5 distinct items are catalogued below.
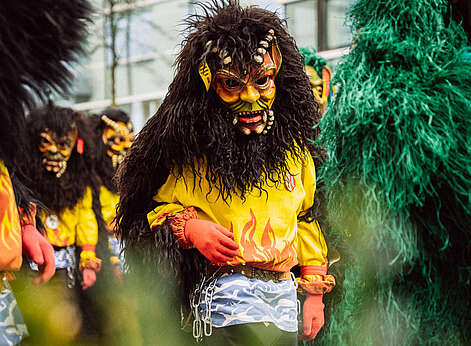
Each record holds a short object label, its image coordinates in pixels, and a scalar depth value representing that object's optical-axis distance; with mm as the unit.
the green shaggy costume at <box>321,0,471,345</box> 2783
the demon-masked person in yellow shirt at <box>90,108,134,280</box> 6836
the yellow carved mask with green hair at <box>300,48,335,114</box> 5066
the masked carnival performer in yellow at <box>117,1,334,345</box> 3379
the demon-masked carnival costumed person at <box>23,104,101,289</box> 6277
